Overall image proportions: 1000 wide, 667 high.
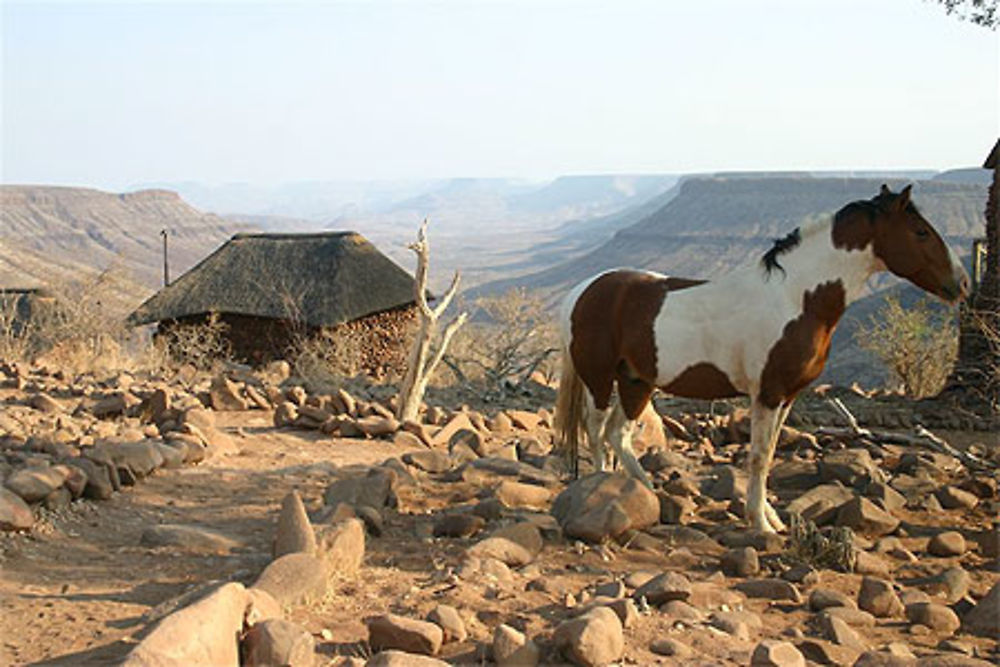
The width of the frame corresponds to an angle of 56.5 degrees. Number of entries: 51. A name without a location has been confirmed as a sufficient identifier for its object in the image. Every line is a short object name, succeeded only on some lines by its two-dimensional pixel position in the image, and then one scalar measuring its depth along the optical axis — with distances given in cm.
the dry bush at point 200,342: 1756
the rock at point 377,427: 876
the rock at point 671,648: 345
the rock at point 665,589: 394
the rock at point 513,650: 329
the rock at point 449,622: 353
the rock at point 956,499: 604
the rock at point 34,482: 509
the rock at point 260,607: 338
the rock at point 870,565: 478
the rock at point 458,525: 514
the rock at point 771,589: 424
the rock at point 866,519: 546
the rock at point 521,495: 589
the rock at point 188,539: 480
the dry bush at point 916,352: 1309
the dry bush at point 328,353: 1666
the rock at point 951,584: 450
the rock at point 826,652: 356
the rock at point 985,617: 396
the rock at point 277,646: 314
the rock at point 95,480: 564
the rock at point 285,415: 932
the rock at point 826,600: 410
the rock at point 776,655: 331
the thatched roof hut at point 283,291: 1975
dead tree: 1043
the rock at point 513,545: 454
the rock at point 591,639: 329
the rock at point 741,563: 461
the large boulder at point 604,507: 502
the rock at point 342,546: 423
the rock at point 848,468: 641
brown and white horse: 524
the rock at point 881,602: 415
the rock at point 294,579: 376
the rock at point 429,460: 698
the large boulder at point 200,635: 290
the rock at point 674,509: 559
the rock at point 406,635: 338
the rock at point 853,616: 398
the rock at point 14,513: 472
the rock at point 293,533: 420
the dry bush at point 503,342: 1358
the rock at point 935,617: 400
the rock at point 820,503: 559
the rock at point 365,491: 562
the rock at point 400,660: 308
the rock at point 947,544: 512
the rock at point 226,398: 1011
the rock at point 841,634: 371
